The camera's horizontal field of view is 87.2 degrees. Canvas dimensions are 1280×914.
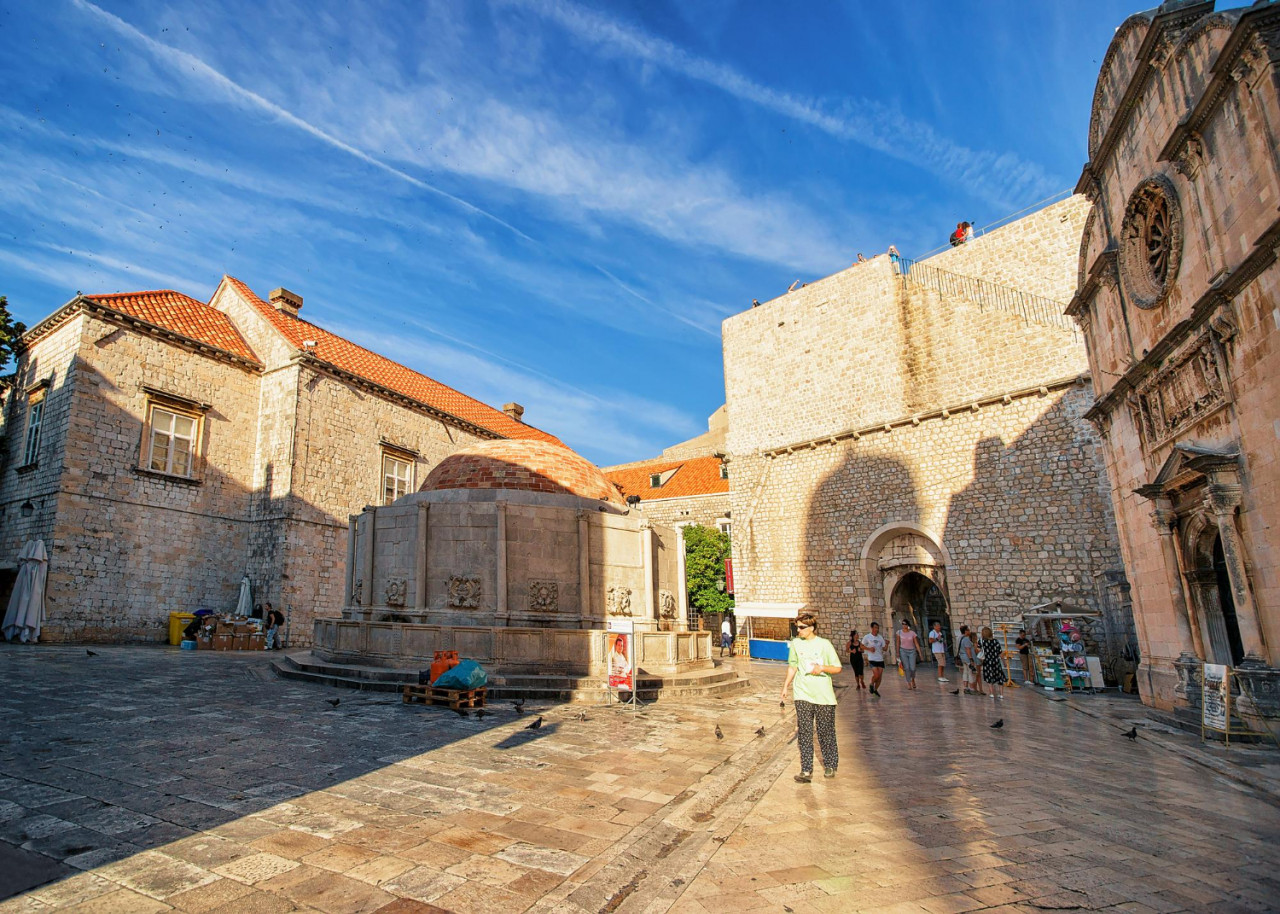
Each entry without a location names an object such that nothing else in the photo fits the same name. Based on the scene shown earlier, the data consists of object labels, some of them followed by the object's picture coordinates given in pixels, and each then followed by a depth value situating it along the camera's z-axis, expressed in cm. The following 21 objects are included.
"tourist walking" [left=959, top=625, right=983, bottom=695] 1420
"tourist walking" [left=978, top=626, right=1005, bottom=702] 1302
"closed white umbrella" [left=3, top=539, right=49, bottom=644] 1645
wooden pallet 911
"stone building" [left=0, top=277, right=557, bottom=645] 1825
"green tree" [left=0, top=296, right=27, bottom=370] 2091
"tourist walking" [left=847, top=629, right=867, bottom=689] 1414
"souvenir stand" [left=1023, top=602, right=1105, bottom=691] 1512
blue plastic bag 936
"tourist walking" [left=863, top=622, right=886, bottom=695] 1328
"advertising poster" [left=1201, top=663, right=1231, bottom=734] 832
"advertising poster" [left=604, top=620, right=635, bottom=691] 1012
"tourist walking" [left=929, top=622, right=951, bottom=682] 1627
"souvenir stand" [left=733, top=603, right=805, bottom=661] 2488
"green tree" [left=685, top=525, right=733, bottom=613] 3288
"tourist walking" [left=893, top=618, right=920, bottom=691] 1458
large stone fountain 1146
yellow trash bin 1936
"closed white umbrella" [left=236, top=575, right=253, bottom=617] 2064
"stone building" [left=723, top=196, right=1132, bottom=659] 1956
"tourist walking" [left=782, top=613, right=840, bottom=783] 610
